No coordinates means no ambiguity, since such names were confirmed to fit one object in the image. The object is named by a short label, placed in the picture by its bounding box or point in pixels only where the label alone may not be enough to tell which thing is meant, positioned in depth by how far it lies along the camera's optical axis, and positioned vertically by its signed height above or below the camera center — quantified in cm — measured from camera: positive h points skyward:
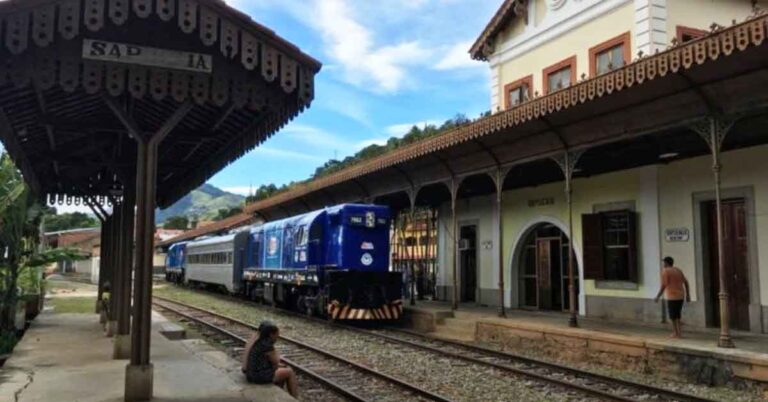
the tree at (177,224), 10550 +614
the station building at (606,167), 1033 +218
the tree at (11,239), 1252 +44
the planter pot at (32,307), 1582 -109
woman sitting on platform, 749 -112
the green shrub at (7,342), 1104 -135
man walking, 1138 -47
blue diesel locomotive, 1708 -7
